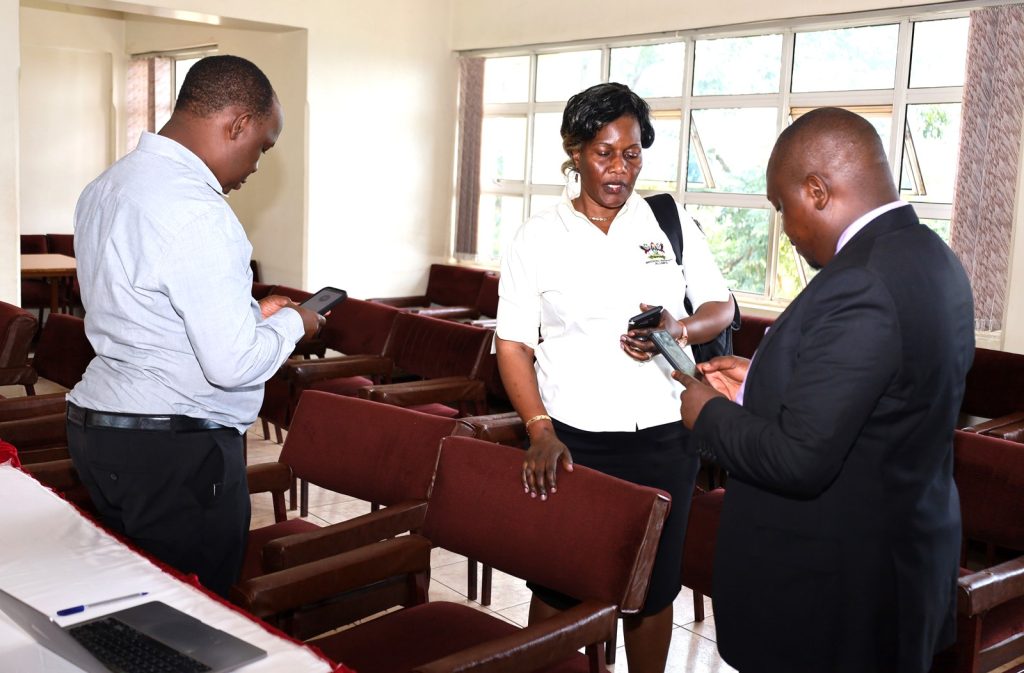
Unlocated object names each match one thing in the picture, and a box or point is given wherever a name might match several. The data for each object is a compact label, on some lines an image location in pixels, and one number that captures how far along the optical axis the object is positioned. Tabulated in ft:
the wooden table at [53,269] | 26.02
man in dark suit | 4.42
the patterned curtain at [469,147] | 27.35
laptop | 4.34
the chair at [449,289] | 26.50
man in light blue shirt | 5.70
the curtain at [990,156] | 16.94
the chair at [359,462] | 8.40
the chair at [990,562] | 7.38
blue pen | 4.91
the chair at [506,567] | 6.24
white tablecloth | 4.59
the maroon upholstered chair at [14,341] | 15.21
